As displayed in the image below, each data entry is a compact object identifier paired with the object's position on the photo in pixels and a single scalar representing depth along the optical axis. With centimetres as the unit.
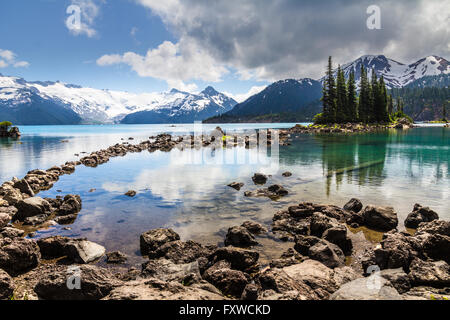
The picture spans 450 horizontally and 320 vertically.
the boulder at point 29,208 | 1570
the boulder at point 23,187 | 2038
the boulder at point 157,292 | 686
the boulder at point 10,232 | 1222
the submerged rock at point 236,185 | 2230
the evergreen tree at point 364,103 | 12619
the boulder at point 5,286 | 785
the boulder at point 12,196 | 1745
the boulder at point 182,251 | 1041
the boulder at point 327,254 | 974
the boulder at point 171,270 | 888
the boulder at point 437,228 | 1105
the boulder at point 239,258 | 982
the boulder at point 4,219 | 1338
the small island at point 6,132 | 11725
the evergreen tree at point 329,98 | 11944
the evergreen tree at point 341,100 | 12000
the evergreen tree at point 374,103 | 12731
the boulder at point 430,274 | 806
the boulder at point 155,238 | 1138
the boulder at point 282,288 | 705
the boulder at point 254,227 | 1323
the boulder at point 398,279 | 794
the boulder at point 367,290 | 671
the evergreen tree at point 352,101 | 12525
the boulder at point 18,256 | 957
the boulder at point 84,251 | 1051
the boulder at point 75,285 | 782
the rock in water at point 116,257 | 1059
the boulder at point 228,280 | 847
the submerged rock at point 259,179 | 2433
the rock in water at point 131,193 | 2064
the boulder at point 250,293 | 772
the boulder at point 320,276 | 792
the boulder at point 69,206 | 1650
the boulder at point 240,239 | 1177
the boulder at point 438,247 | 991
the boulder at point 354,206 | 1577
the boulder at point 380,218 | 1323
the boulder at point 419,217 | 1334
